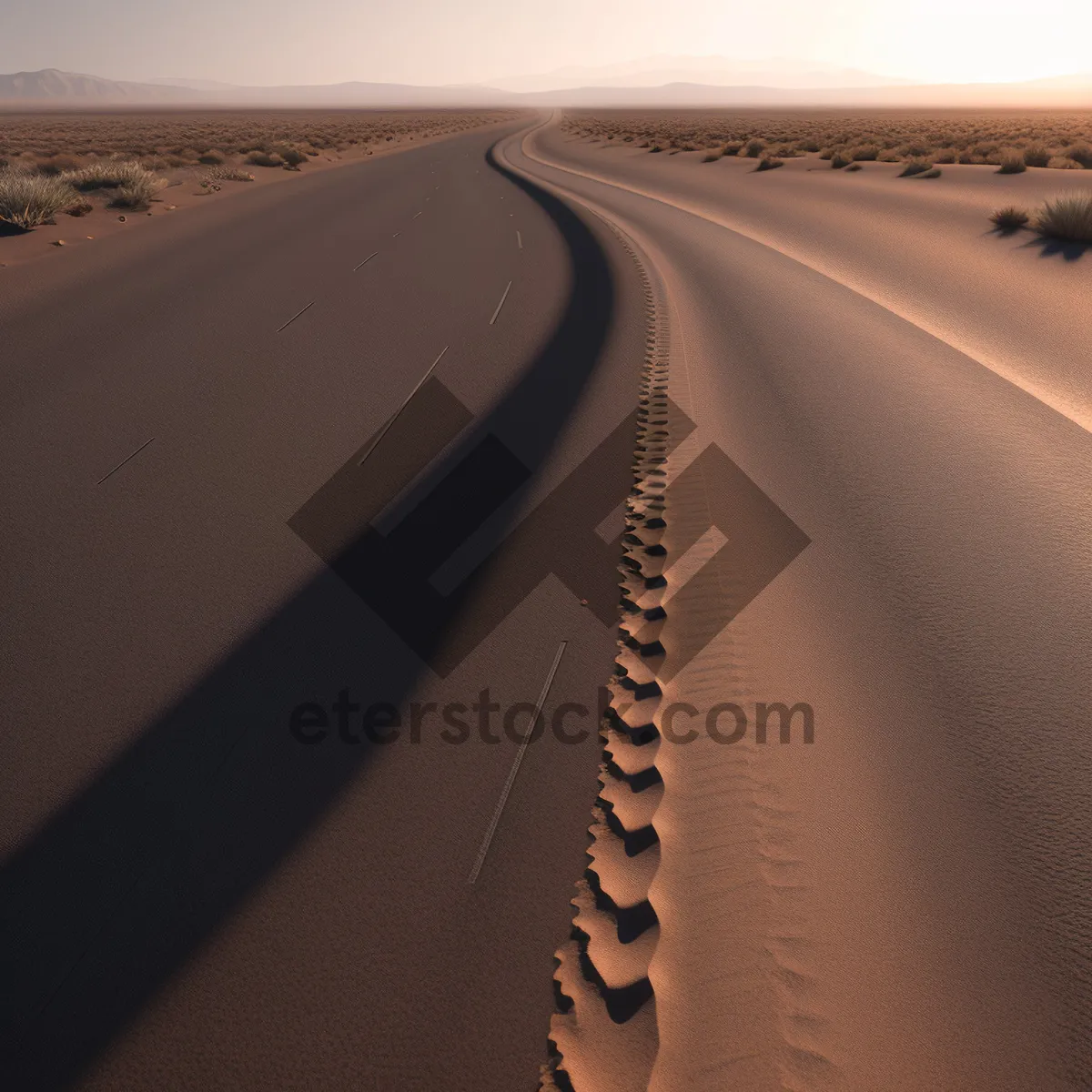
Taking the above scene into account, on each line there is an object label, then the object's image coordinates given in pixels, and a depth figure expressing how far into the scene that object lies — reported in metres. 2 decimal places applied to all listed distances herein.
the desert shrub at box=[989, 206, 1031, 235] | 17.05
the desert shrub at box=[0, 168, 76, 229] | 17.17
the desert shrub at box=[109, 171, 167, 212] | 21.67
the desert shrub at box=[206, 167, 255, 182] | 30.02
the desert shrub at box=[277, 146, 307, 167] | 38.94
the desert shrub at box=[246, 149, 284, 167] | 37.41
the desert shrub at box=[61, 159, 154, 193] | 23.02
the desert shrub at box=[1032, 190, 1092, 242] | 15.17
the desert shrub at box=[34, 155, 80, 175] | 27.73
